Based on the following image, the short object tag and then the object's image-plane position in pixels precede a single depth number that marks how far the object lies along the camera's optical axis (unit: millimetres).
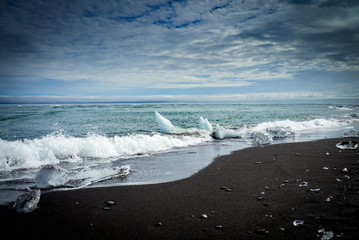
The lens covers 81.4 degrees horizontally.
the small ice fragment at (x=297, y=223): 2755
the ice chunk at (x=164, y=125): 13586
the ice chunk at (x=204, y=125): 14378
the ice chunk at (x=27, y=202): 3260
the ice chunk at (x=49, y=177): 4406
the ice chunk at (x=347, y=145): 7563
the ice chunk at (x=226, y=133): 12380
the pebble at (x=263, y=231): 2637
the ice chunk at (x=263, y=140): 10100
